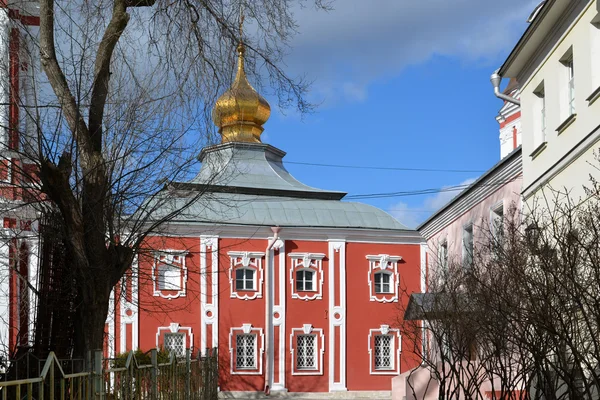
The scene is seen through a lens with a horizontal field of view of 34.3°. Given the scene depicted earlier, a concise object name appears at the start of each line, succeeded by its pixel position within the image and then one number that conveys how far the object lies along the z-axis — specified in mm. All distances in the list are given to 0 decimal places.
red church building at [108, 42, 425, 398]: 31719
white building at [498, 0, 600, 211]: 15773
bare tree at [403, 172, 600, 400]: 9062
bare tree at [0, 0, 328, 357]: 9734
